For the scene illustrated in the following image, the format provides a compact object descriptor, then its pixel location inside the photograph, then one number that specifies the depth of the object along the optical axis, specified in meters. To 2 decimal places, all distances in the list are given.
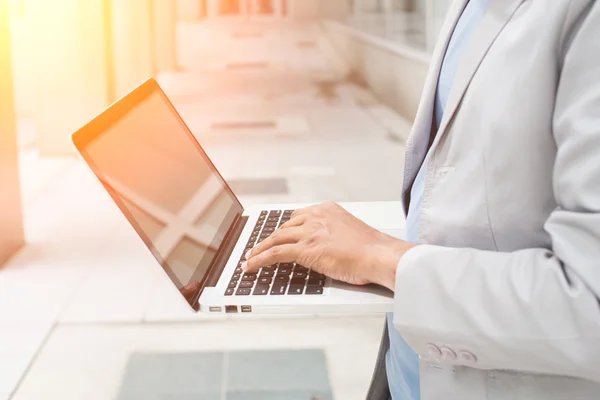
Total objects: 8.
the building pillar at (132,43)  6.96
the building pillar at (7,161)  3.01
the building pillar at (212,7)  11.23
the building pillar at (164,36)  9.30
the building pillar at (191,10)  10.68
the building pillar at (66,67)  4.82
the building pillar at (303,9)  10.84
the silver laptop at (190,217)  0.77
